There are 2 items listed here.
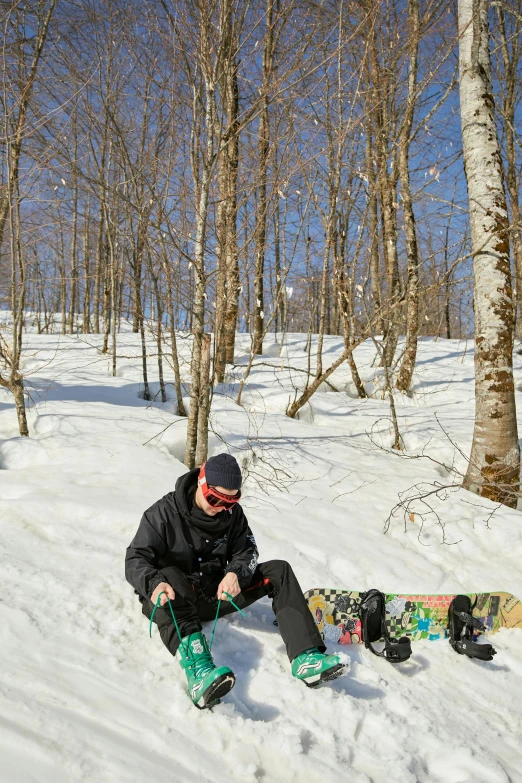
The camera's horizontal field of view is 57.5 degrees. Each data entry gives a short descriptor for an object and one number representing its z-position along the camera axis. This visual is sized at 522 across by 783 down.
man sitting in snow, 2.26
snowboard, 2.85
